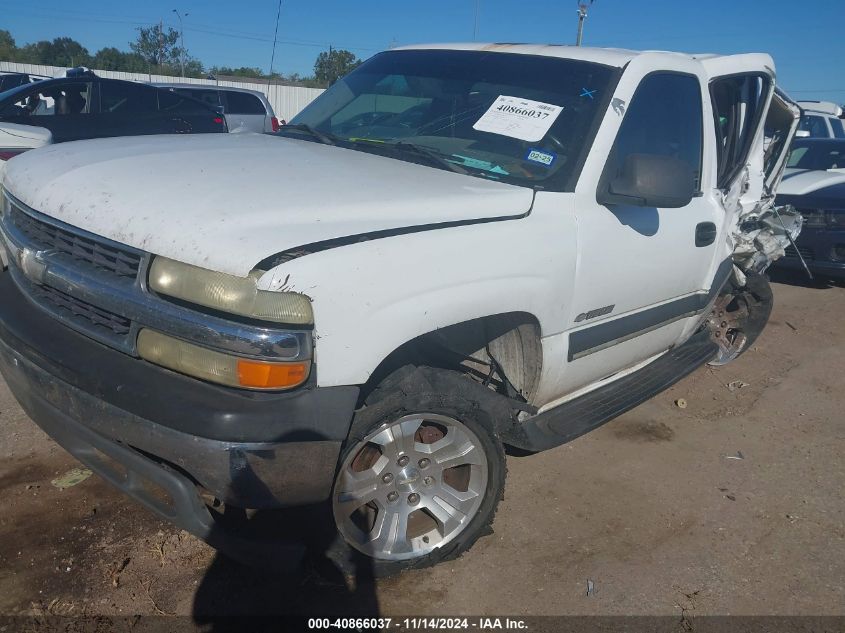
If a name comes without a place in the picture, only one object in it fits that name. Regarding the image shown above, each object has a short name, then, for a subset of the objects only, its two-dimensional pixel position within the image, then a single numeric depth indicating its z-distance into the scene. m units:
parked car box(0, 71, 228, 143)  8.76
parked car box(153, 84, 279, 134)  14.26
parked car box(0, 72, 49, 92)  14.87
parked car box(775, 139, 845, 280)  7.72
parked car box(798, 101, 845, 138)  13.31
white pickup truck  2.19
